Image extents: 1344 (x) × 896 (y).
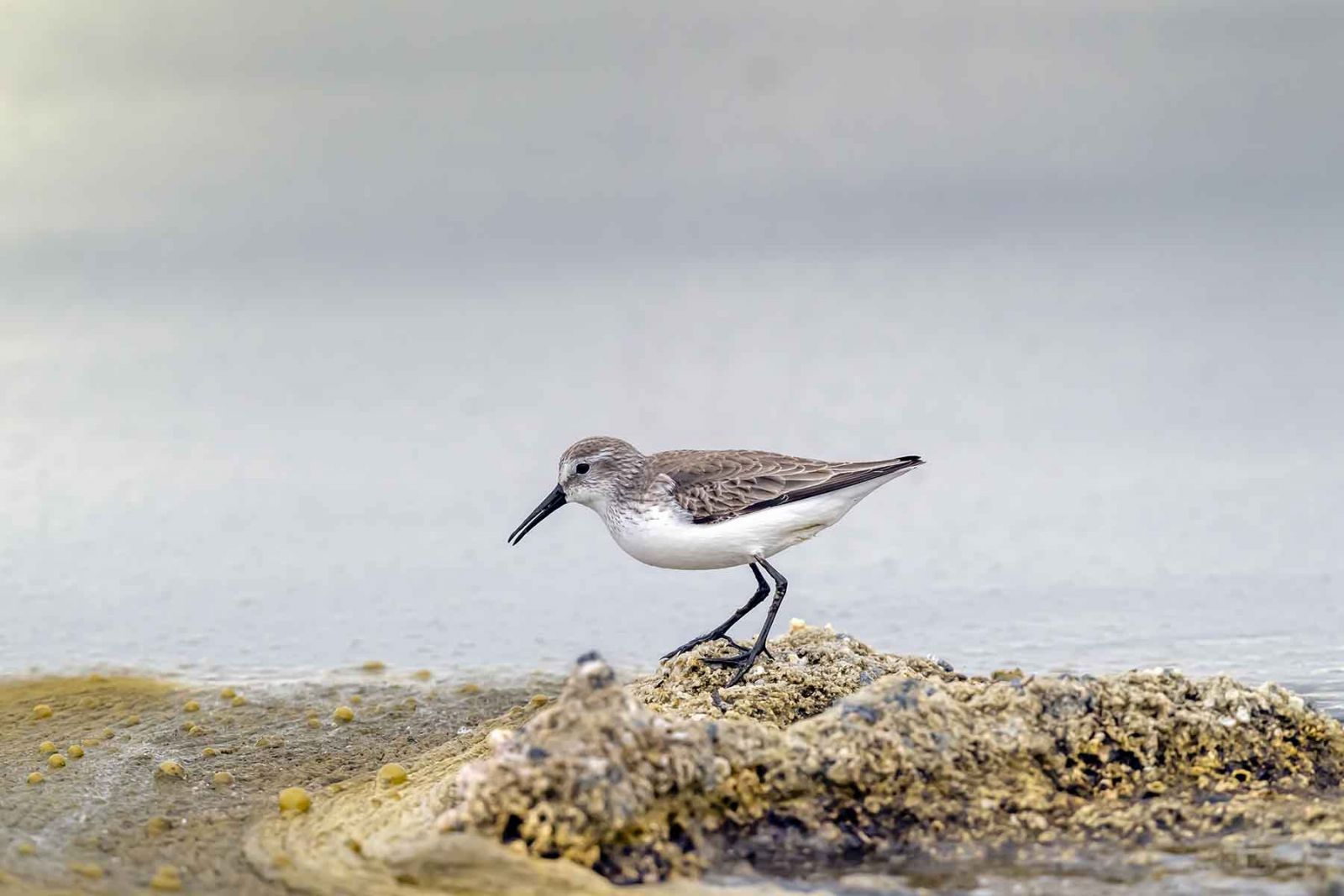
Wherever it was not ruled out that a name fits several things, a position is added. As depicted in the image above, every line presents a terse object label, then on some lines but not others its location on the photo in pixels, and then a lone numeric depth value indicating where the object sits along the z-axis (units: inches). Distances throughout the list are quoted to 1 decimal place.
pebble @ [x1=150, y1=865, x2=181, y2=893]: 411.2
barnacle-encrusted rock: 405.7
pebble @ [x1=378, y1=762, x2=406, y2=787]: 509.0
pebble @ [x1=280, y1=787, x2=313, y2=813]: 490.0
